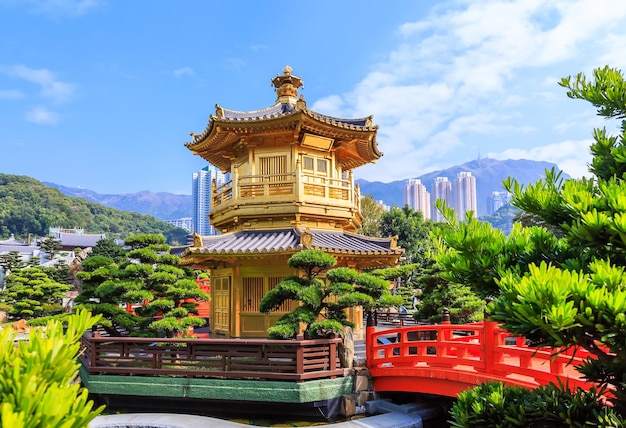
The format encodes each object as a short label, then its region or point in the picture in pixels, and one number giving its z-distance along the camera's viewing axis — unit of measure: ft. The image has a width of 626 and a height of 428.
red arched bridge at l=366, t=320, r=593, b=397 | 21.74
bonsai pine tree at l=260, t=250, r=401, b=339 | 28.76
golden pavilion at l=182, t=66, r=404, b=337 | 38.52
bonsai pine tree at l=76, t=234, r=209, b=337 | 35.19
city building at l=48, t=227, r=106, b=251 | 205.27
